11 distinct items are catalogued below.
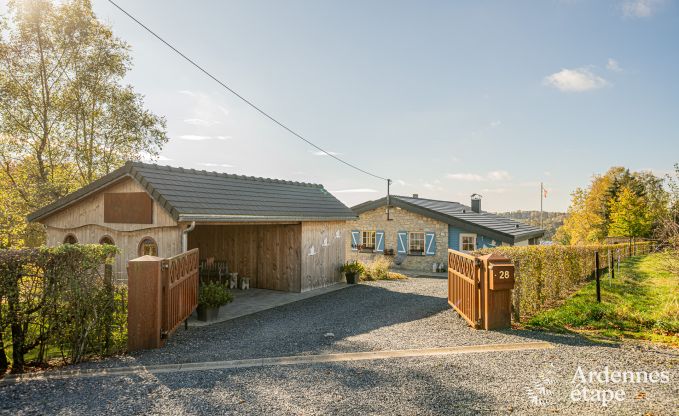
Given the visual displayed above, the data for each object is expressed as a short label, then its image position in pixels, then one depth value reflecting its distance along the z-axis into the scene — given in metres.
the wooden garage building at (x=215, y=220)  9.77
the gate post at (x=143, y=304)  6.24
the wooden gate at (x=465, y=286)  7.45
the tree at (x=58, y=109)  18.69
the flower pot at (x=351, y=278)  15.30
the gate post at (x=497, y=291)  7.09
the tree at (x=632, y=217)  33.12
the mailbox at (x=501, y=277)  7.06
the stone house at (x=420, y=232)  19.62
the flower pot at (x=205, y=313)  8.91
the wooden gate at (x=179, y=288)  6.68
